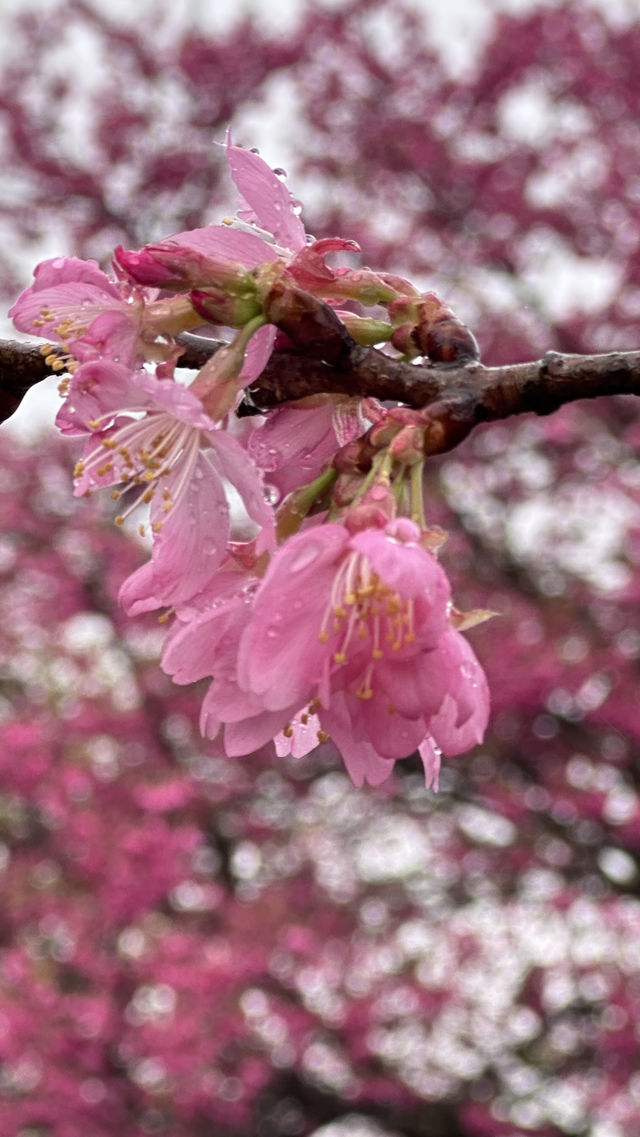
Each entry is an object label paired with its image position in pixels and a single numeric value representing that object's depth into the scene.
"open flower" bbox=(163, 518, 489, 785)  0.24
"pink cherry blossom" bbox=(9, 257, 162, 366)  0.25
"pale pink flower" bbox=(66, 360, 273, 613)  0.25
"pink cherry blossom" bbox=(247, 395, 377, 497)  0.26
